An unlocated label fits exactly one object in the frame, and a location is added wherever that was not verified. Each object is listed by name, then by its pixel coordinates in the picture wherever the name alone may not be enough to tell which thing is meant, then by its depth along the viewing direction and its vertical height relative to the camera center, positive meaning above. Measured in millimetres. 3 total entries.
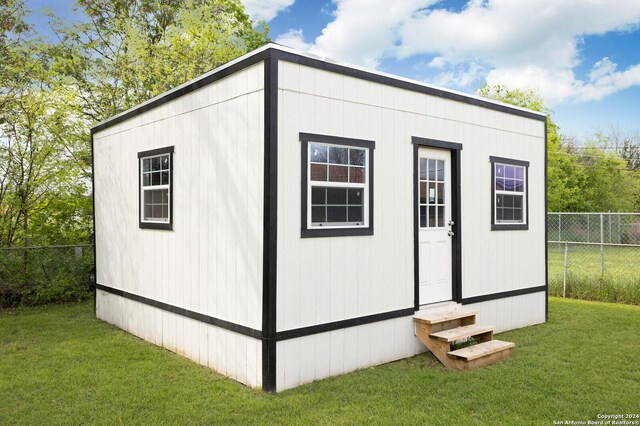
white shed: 4445 -50
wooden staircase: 4938 -1385
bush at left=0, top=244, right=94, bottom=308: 8562 -1102
